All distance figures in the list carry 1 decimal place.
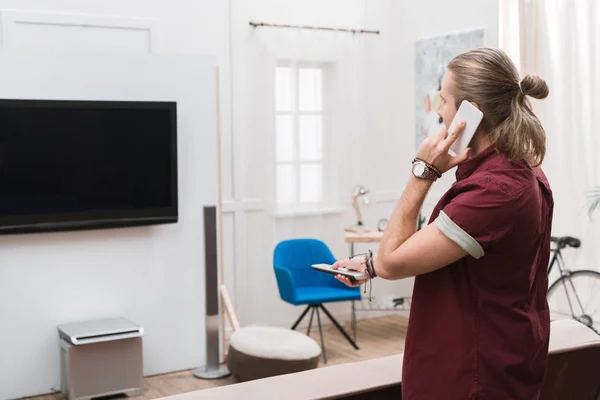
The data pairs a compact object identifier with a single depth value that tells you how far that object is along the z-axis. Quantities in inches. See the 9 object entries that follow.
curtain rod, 232.8
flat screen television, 180.4
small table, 229.9
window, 239.5
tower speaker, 205.0
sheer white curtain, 187.8
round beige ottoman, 181.6
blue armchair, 218.1
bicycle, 191.6
